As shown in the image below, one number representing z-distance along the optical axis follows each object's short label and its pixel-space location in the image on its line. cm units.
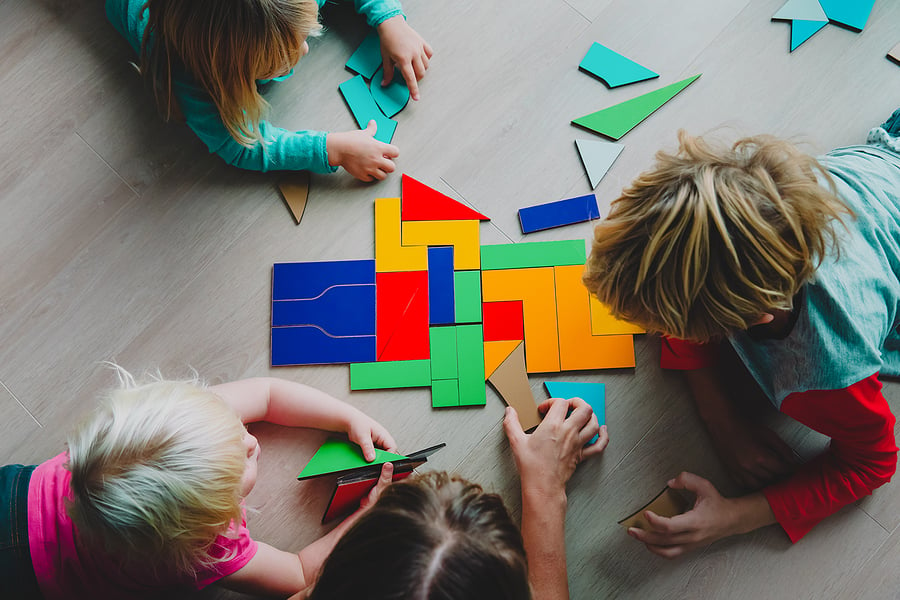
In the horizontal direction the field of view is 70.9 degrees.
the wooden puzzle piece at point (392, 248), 104
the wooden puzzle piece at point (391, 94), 109
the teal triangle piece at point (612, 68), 109
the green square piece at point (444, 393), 101
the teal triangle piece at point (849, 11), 109
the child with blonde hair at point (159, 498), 74
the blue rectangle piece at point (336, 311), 102
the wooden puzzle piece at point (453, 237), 104
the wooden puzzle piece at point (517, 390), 100
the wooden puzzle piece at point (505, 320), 102
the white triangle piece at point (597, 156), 106
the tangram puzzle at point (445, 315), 101
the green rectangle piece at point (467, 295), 102
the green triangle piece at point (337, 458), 95
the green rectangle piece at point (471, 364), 101
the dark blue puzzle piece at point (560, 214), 105
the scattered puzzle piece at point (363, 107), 108
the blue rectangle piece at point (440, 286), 102
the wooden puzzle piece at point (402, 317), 102
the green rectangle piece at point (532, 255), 104
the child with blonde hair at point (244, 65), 82
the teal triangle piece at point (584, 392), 101
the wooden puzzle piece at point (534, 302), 102
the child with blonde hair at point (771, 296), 65
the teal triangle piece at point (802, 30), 109
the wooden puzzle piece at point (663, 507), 98
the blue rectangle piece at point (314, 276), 103
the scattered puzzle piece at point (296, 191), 106
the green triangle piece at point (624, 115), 108
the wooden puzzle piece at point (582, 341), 102
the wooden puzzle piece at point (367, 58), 110
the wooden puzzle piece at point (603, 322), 102
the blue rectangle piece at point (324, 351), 102
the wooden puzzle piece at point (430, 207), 105
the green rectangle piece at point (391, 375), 101
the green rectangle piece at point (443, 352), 101
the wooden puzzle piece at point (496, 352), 101
